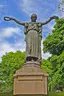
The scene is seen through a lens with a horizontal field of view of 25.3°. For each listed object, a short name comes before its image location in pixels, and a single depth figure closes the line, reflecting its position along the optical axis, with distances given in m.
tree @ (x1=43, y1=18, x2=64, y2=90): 12.80
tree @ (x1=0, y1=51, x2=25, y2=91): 25.67
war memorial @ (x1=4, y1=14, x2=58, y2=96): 6.07
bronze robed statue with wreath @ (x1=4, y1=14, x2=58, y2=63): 6.63
